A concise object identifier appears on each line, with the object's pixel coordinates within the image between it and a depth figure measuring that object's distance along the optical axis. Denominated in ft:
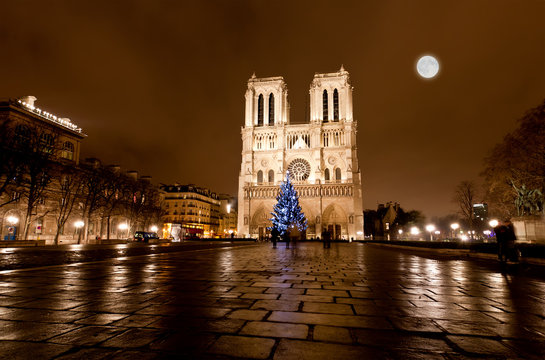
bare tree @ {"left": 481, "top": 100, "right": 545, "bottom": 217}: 77.20
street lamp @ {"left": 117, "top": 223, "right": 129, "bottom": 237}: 155.33
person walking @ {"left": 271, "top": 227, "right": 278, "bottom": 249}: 76.73
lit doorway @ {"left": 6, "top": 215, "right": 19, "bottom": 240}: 110.78
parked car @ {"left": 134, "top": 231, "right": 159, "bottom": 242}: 138.04
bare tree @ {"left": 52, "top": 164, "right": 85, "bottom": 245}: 120.78
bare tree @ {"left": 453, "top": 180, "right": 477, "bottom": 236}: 160.04
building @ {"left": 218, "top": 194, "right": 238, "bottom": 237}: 325.83
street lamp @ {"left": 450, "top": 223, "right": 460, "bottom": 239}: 122.64
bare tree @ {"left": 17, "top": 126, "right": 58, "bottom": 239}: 83.35
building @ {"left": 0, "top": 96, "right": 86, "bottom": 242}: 110.93
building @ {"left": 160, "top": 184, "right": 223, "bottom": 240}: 251.76
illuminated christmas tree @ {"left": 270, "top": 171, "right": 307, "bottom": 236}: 167.53
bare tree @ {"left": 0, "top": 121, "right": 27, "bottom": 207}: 71.92
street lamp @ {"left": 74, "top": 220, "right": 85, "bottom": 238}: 111.98
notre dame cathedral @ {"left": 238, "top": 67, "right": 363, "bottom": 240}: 201.77
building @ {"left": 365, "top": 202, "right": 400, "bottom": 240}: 242.78
